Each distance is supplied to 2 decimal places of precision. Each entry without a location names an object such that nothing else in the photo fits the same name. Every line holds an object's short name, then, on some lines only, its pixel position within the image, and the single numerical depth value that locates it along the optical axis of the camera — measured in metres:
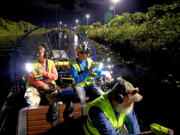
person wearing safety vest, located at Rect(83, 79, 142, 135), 1.94
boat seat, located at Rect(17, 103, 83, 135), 2.38
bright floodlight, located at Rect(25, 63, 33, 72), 3.52
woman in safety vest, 3.57
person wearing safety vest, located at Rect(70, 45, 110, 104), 3.77
